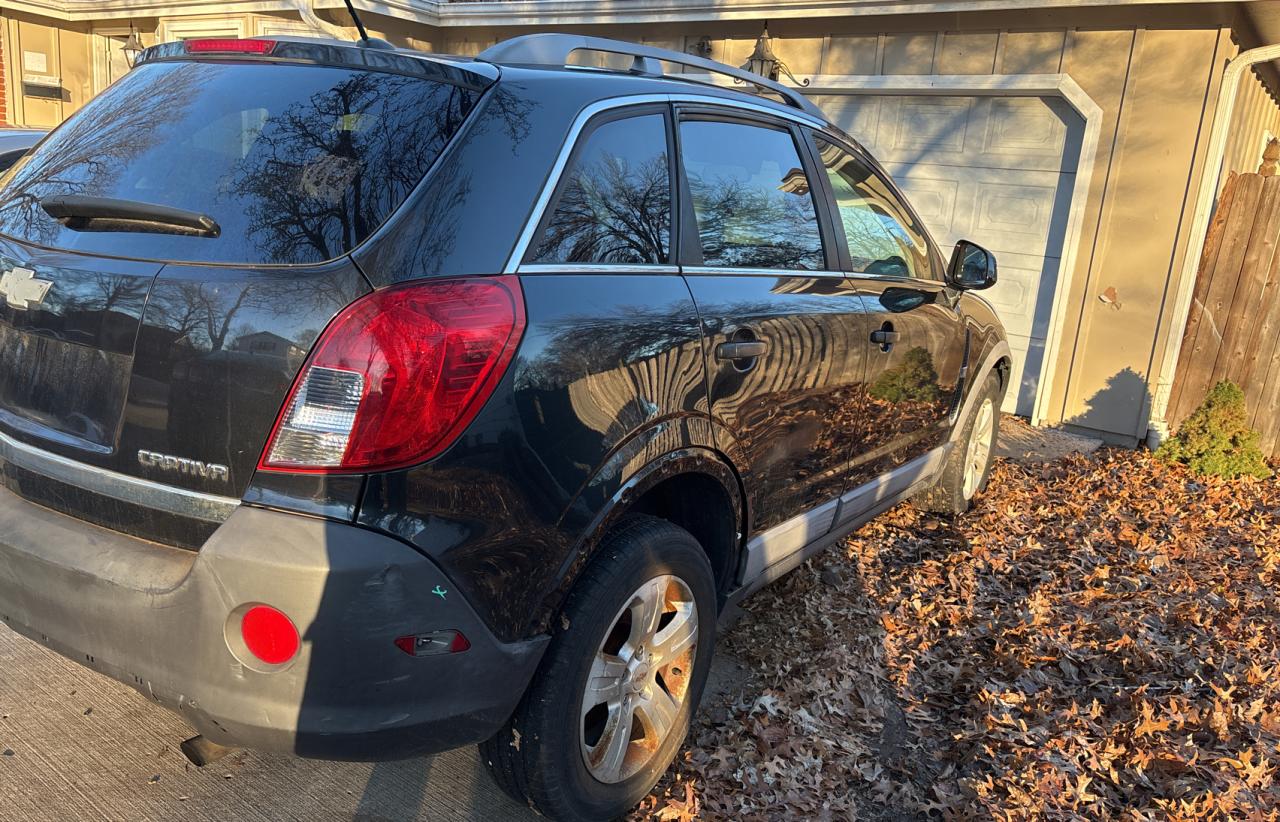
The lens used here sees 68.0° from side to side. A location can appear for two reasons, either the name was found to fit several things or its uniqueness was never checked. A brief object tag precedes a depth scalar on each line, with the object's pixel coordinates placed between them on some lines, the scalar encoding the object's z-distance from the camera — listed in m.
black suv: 1.90
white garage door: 7.48
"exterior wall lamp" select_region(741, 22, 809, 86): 8.28
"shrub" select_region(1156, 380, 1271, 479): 6.62
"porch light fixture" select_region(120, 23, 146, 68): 12.08
